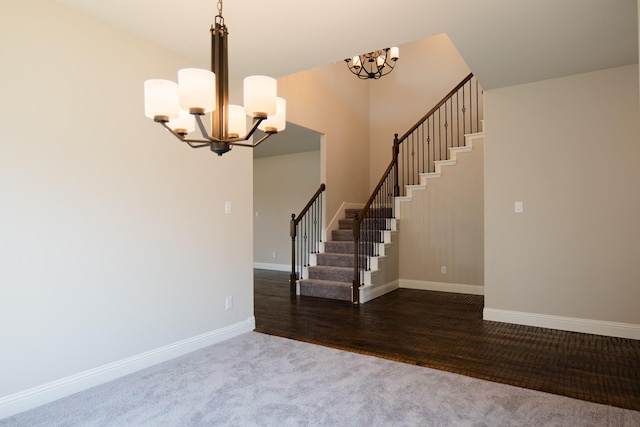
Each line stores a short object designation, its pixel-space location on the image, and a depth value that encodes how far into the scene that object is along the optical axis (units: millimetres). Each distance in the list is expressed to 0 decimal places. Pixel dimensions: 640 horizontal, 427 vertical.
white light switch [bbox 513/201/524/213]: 3887
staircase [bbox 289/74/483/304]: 5277
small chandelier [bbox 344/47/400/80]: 5277
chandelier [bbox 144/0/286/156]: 1574
